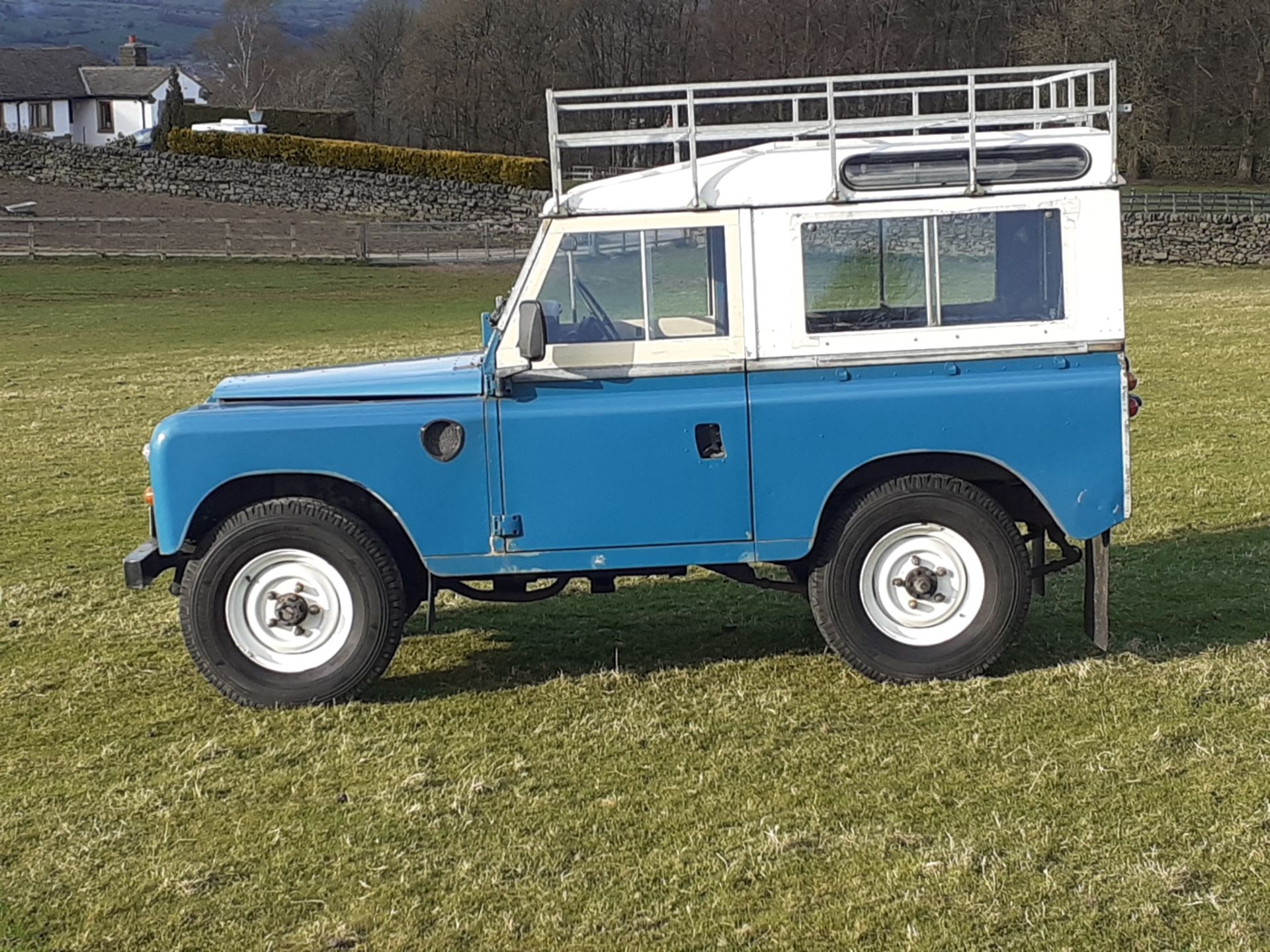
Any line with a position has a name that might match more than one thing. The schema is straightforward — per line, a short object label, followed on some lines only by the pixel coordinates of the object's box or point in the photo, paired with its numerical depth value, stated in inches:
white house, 3425.2
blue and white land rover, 285.9
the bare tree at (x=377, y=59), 3769.7
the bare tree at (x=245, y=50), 4637.6
